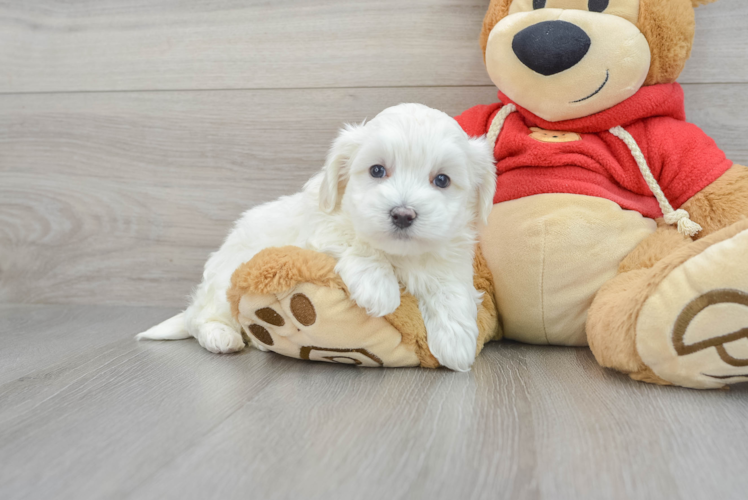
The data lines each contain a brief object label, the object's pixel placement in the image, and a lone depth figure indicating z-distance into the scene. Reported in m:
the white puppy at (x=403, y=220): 0.95
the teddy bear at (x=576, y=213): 0.98
